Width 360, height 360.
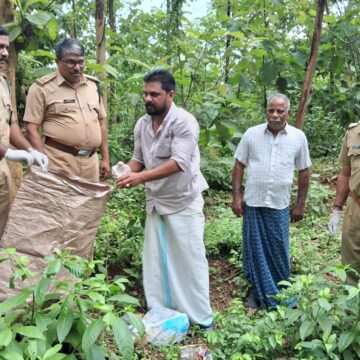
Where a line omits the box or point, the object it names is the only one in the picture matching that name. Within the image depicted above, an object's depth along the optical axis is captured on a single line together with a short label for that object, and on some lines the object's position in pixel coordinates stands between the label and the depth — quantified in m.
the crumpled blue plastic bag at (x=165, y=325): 2.80
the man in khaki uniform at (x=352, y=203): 2.97
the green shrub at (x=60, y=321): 1.79
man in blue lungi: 3.36
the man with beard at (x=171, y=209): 2.89
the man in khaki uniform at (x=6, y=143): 2.84
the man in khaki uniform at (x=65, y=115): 3.29
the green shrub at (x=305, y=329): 2.29
